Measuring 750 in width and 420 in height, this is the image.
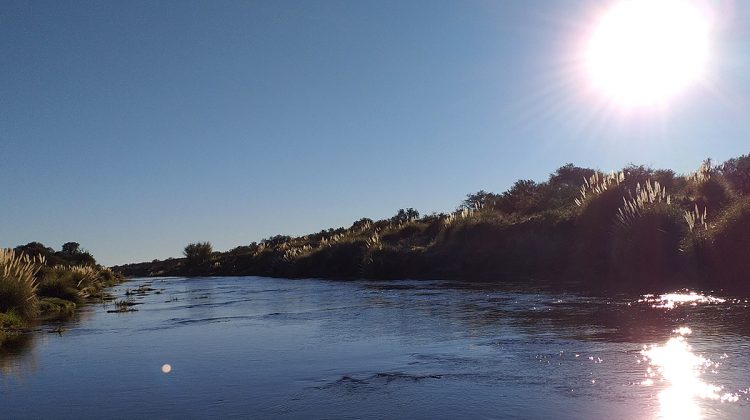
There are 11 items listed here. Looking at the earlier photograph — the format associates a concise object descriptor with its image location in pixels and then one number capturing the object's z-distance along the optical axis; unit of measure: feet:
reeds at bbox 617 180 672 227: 47.91
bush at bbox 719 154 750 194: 64.03
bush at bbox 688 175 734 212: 56.70
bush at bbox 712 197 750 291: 38.70
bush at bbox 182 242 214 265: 174.87
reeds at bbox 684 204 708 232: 41.77
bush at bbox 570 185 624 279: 51.65
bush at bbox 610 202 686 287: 44.47
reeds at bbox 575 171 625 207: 57.99
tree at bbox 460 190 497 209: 155.79
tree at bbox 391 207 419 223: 170.48
